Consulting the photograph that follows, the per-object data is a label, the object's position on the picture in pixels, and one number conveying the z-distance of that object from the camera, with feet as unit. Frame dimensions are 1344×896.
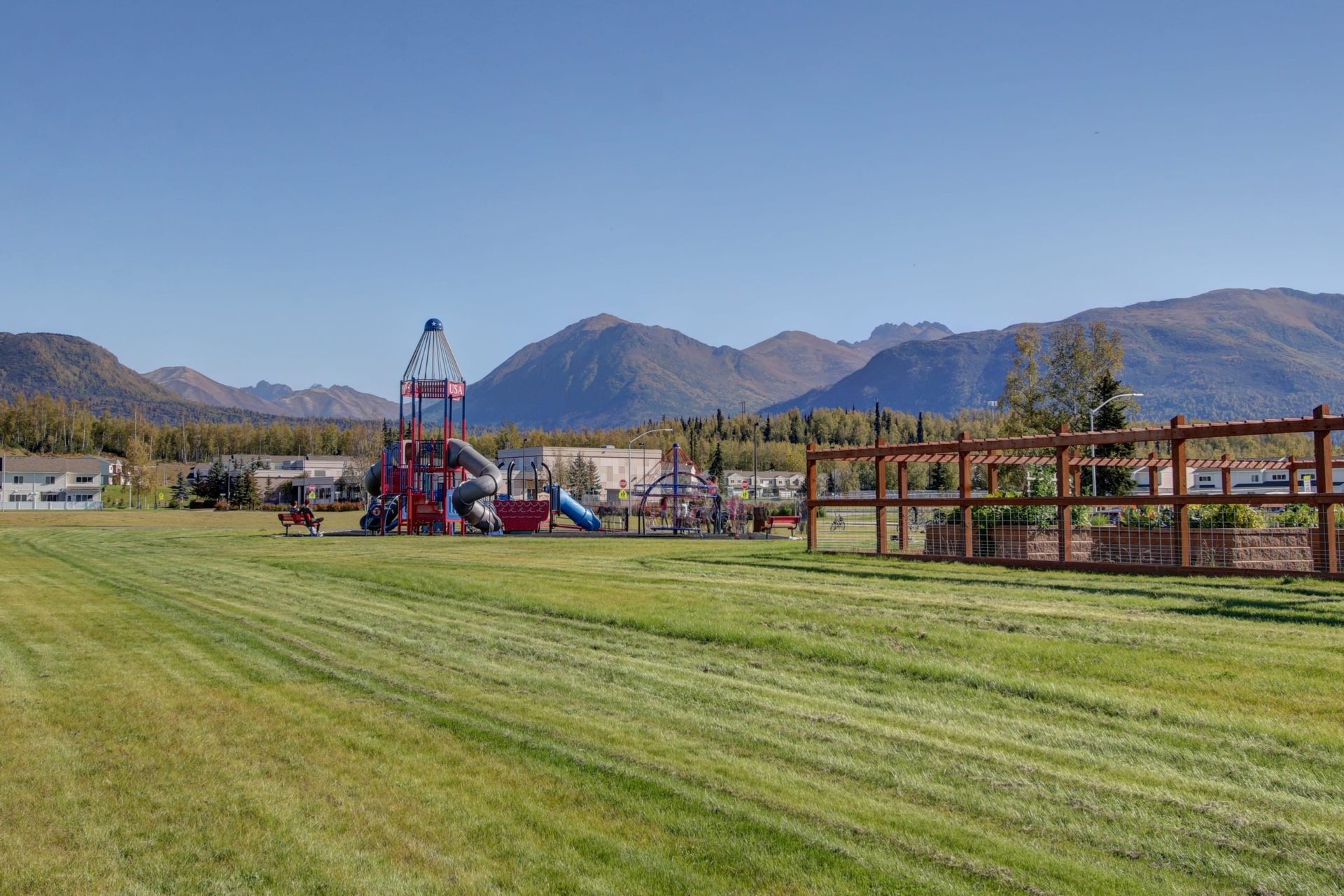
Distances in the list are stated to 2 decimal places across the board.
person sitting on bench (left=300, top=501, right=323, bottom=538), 150.41
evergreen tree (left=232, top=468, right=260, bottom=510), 367.86
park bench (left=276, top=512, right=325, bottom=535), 145.69
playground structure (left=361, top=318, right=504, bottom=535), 158.10
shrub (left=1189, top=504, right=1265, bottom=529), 59.00
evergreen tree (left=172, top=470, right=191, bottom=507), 401.29
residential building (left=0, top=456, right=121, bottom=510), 401.29
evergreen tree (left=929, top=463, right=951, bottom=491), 227.05
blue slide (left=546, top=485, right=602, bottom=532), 192.24
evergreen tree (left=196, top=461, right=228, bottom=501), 387.55
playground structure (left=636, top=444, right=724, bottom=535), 166.50
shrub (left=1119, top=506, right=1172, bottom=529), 59.67
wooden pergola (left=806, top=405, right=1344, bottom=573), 45.37
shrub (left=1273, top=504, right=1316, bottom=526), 61.46
